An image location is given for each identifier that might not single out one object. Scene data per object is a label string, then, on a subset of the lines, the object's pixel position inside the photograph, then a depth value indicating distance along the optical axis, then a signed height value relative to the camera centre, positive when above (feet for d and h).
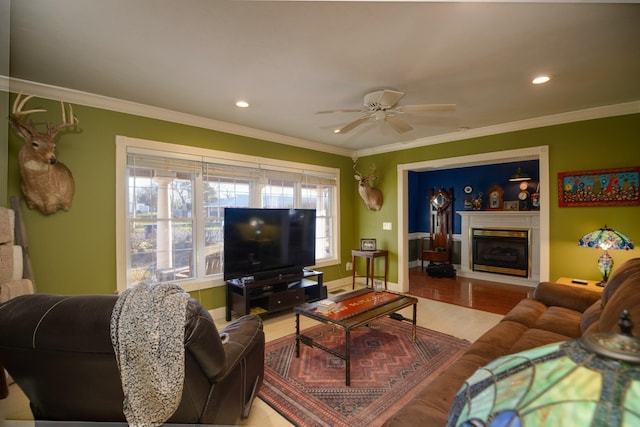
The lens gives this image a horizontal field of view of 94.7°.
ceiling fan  8.74 +3.42
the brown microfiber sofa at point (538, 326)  4.48 -2.91
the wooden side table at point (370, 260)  16.67 -2.75
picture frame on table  17.75 -1.89
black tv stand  12.16 -3.44
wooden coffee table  8.07 -2.96
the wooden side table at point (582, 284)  10.18 -2.56
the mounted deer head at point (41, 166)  8.46 +1.43
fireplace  19.63 -2.60
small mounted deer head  17.74 +1.38
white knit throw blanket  4.04 -1.93
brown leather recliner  4.06 -2.10
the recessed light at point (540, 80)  8.70 +4.03
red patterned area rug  6.97 -4.61
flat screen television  12.32 -1.27
